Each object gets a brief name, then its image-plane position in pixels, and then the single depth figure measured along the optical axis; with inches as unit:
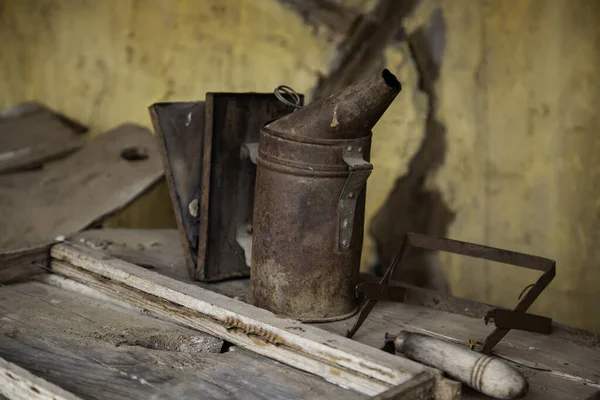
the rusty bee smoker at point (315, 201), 33.6
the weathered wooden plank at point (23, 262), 40.0
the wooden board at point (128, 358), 29.9
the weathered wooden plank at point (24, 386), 28.1
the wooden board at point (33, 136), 53.4
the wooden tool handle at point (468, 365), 28.3
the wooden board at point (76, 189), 46.2
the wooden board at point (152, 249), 40.0
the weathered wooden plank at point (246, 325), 29.5
